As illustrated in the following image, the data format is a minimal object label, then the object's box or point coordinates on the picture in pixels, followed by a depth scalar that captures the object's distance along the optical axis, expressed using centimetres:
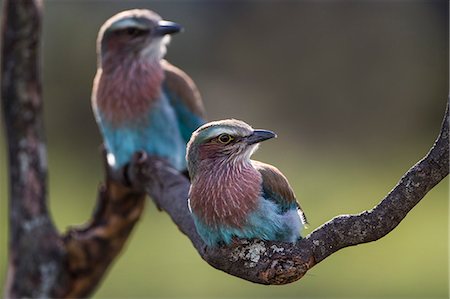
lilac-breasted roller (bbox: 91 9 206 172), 866
